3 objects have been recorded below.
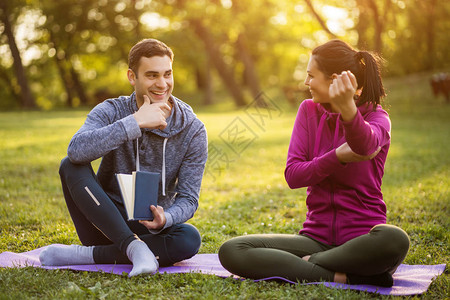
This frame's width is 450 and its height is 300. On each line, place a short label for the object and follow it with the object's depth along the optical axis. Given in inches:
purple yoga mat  120.5
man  127.5
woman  115.8
